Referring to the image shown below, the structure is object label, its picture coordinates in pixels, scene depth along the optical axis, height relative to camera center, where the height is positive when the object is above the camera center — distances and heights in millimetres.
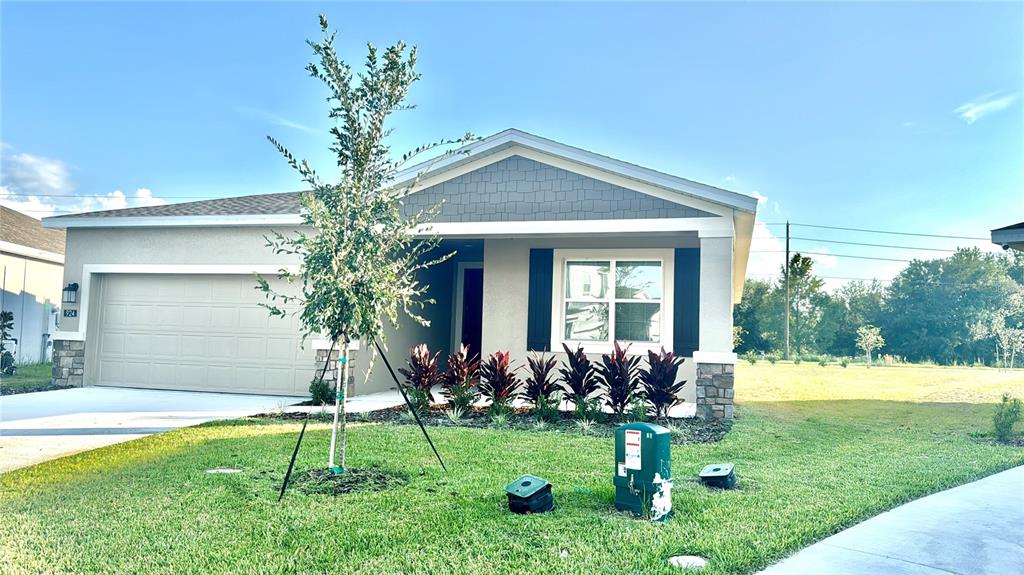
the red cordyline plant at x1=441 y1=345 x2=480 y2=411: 9250 -934
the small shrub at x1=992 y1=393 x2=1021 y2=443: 8148 -1160
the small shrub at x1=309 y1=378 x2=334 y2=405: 10148 -1272
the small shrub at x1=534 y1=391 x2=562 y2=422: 8828 -1265
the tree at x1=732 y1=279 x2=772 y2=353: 36750 +135
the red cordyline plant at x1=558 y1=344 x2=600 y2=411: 9070 -805
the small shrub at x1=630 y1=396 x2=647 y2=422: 8477 -1213
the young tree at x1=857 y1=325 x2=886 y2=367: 30875 -431
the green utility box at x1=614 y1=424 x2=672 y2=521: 4297 -1054
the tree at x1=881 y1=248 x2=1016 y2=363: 35881 +1797
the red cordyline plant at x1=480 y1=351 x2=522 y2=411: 9203 -948
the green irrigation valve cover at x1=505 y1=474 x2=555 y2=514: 4312 -1239
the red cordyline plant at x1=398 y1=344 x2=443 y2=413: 9547 -926
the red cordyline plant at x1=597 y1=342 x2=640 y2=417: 8844 -819
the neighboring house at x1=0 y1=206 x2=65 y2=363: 15938 +679
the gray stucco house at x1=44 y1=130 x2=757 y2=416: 9945 +840
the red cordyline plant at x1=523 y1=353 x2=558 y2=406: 9141 -933
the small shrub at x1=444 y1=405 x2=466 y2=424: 8820 -1390
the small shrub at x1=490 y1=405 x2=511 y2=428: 8577 -1366
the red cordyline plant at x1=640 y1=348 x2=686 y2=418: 8742 -829
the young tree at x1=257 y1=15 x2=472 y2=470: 5219 +935
